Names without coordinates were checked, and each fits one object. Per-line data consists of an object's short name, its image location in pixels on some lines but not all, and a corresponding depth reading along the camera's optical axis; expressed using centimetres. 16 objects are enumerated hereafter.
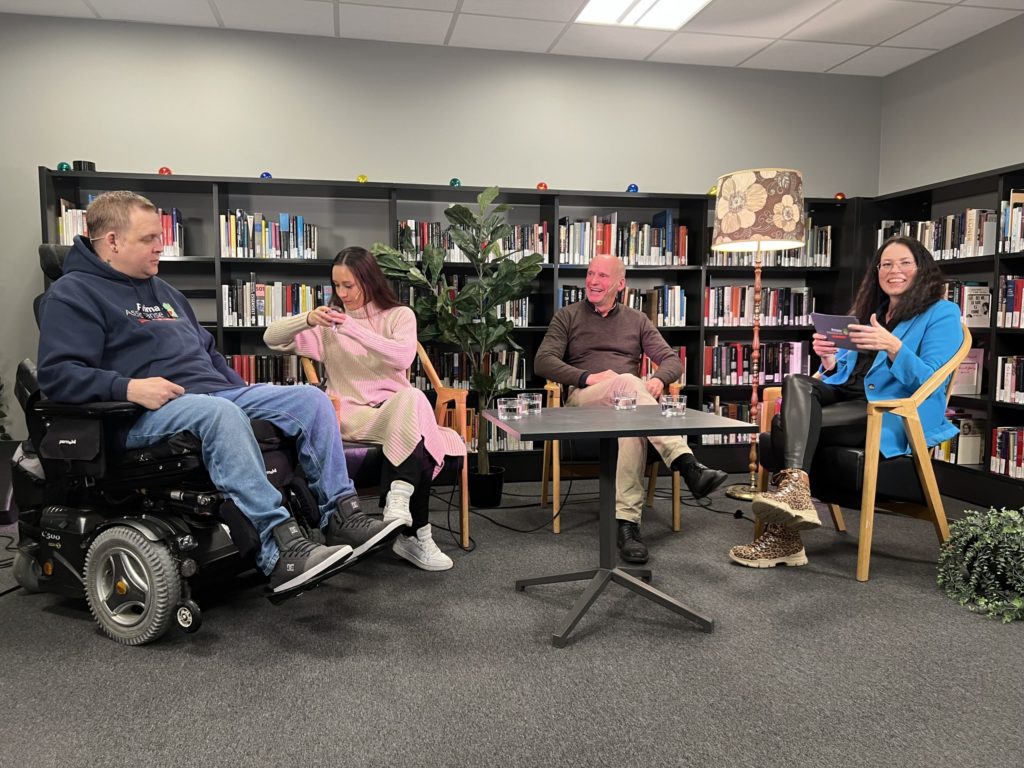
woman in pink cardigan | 248
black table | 186
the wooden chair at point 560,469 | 308
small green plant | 214
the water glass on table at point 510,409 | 218
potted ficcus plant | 356
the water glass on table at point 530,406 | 226
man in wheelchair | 190
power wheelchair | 187
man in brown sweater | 313
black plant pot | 352
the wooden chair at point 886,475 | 243
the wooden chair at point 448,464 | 258
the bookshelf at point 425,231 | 391
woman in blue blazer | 246
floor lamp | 317
